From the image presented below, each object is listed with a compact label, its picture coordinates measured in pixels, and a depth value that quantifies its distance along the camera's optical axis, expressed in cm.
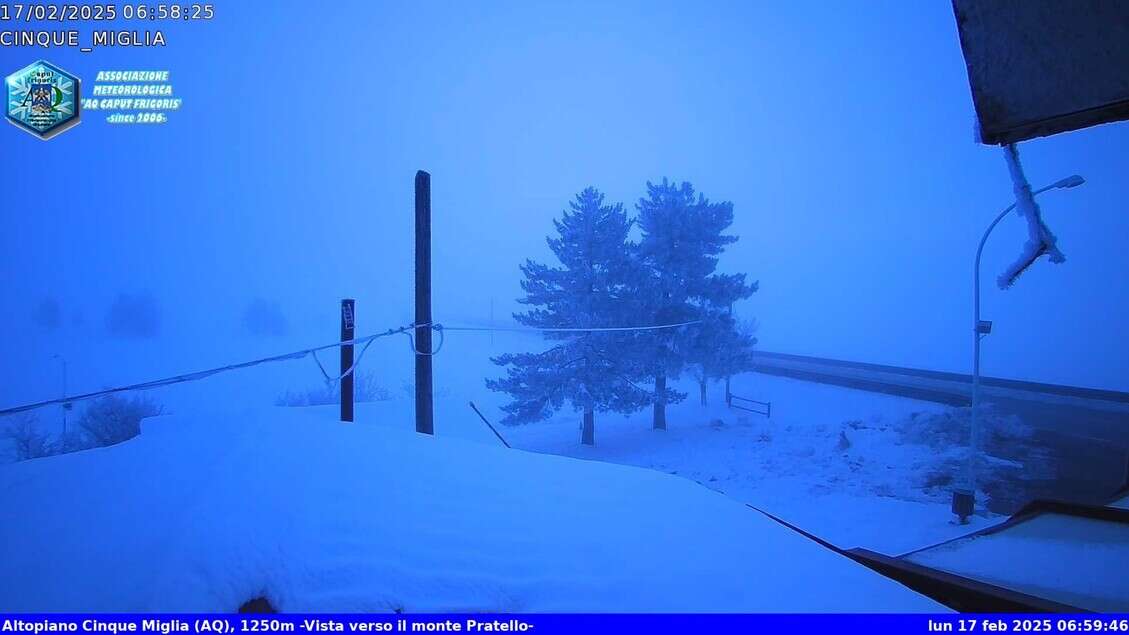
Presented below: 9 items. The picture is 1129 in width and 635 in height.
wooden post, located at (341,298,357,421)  553
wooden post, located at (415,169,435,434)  611
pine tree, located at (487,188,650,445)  1820
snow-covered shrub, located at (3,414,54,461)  1744
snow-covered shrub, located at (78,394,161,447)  1778
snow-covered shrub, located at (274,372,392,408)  2650
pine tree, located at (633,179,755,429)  1888
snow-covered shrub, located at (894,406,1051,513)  1273
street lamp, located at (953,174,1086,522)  984
